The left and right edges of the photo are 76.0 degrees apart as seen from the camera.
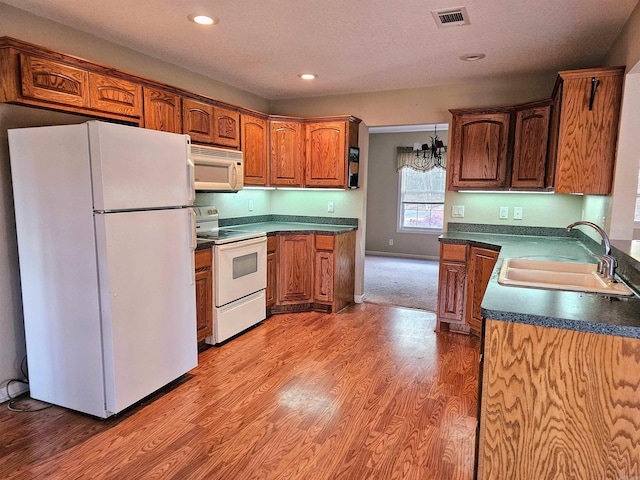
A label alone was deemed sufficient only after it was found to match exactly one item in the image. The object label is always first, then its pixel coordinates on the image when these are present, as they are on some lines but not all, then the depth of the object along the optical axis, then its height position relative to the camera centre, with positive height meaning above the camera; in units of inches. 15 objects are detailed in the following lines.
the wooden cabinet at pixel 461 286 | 137.3 -31.1
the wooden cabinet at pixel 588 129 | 98.7 +16.9
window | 303.4 -3.3
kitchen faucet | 76.5 -12.1
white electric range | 133.6 -28.4
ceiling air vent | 94.0 +42.2
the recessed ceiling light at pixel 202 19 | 98.7 +42.4
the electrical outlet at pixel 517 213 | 151.6 -6.0
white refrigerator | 85.7 -14.5
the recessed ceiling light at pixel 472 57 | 123.4 +42.7
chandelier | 287.1 +29.0
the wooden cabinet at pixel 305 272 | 166.1 -31.9
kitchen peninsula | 54.2 -26.5
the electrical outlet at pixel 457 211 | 161.1 -5.9
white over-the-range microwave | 132.5 +8.3
